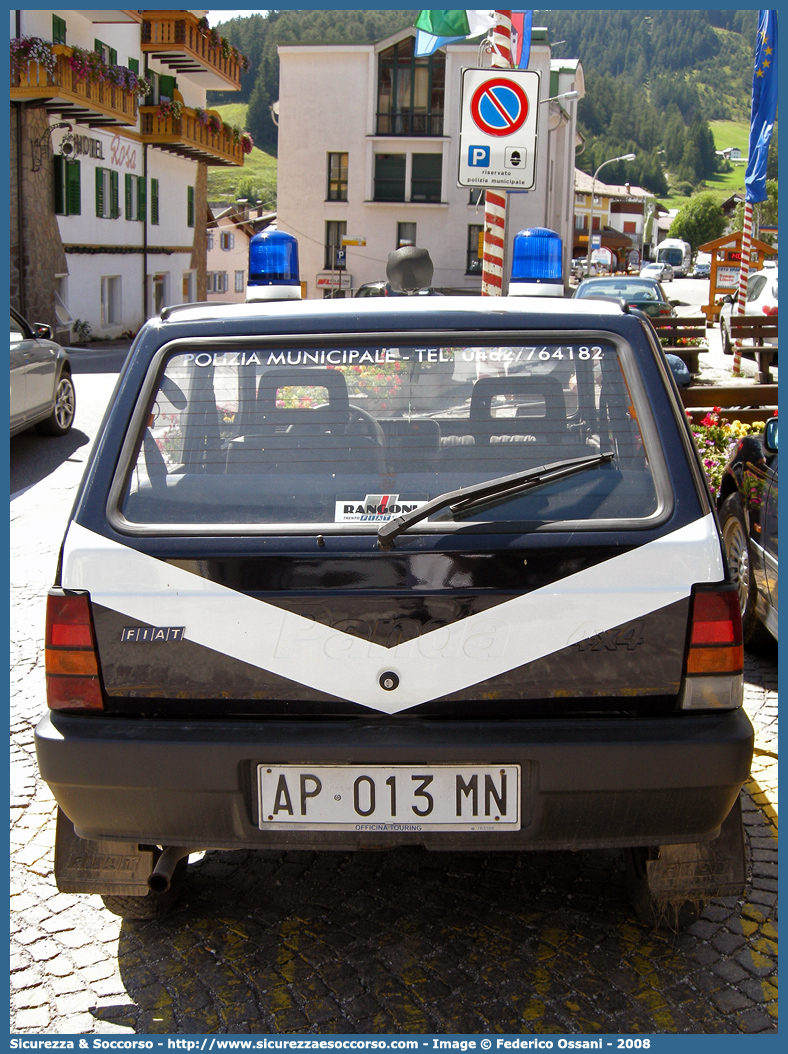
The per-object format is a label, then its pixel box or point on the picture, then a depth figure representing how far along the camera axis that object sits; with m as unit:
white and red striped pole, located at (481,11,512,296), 8.25
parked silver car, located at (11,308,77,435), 10.79
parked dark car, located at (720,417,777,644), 5.22
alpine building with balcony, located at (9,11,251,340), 28.09
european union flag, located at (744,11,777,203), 14.37
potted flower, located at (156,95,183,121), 36.53
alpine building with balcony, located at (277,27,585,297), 52.00
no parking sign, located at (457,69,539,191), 7.53
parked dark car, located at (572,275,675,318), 20.55
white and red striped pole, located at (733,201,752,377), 18.03
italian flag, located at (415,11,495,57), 9.32
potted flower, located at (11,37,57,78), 26.95
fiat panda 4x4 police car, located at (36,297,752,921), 2.73
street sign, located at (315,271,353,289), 52.00
